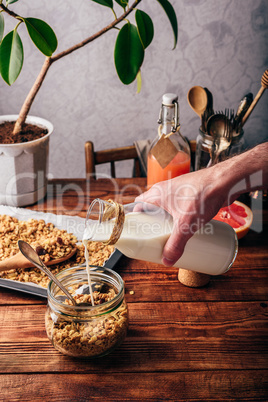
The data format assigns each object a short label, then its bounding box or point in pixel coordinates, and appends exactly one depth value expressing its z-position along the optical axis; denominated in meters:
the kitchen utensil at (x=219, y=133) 1.36
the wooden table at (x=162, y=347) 0.78
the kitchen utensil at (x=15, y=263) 1.04
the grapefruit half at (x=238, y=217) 1.23
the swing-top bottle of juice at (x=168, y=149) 1.32
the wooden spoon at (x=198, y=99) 1.51
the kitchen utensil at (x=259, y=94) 1.37
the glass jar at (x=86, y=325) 0.78
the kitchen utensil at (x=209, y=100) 1.48
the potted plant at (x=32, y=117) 1.27
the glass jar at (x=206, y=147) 1.39
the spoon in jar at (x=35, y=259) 0.83
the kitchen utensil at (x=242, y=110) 1.38
